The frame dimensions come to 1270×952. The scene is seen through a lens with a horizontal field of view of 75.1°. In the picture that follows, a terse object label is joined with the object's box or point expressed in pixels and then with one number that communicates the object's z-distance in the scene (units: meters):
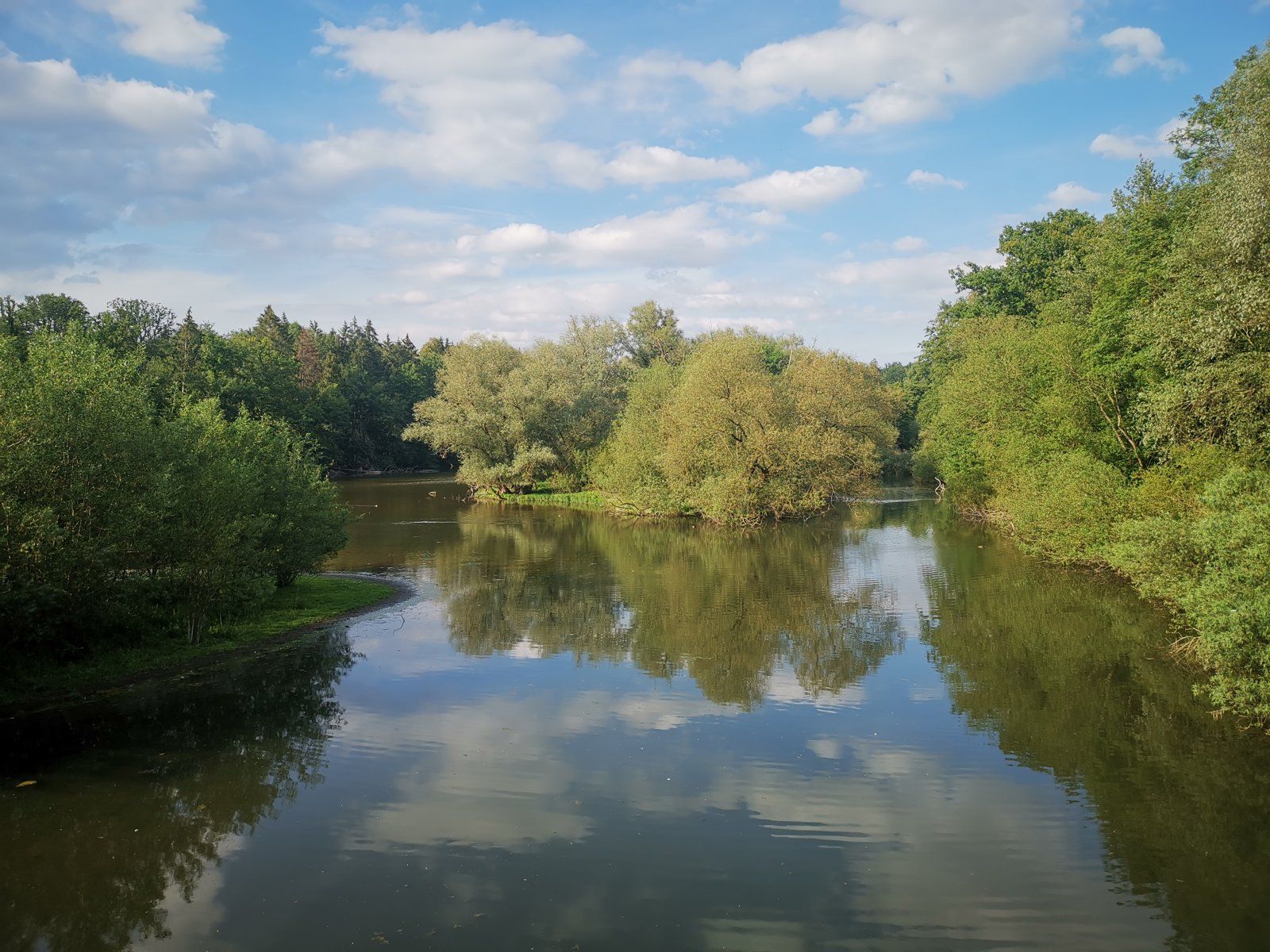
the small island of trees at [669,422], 49.22
